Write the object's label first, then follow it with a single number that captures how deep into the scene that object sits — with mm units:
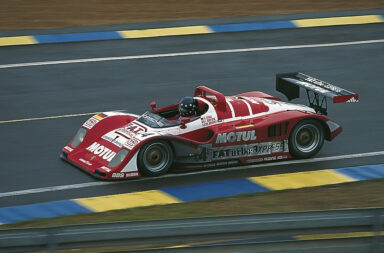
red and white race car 24922
